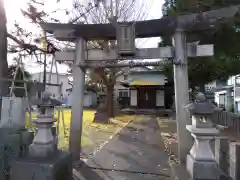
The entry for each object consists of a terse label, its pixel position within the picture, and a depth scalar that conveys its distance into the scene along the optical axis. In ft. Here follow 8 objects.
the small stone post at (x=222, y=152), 12.51
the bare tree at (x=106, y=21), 26.91
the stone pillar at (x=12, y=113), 12.65
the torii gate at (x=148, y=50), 13.13
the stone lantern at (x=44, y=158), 10.00
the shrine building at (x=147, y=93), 60.29
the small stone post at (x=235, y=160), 10.68
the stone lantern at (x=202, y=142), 8.95
